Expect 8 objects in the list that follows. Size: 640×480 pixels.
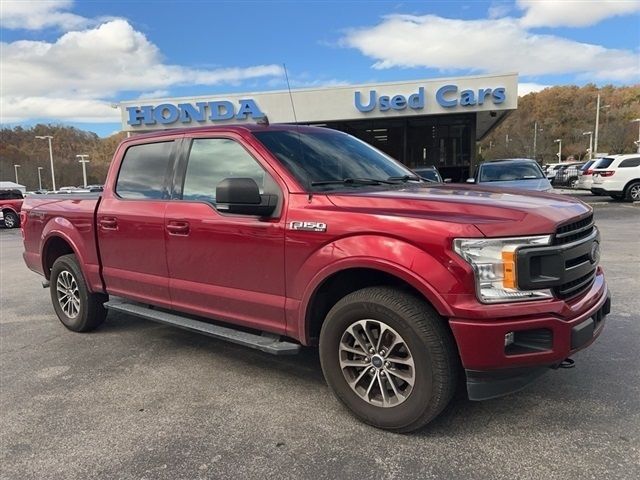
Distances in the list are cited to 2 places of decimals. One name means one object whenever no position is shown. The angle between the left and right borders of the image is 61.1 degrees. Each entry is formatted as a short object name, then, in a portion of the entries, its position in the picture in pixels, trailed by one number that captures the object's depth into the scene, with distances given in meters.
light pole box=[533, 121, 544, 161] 59.79
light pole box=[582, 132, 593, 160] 62.81
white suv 20.05
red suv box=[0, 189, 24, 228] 22.59
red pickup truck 2.85
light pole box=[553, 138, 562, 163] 76.38
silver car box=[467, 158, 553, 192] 12.28
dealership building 21.33
